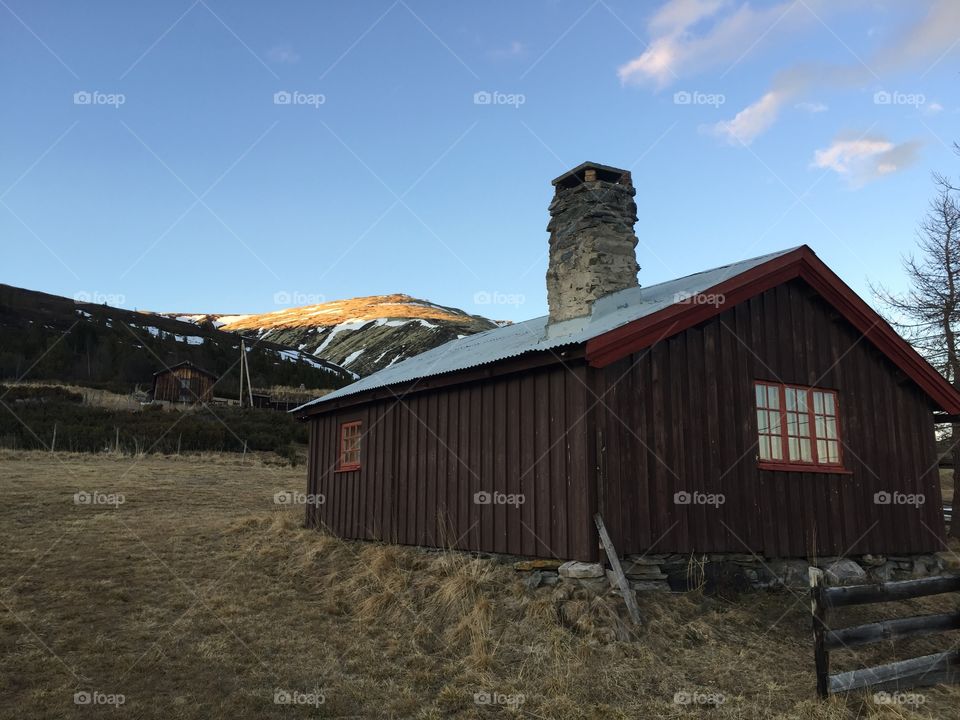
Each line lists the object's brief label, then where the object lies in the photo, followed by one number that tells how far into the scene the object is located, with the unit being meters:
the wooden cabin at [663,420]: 8.99
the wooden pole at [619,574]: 7.82
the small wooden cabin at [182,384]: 43.72
